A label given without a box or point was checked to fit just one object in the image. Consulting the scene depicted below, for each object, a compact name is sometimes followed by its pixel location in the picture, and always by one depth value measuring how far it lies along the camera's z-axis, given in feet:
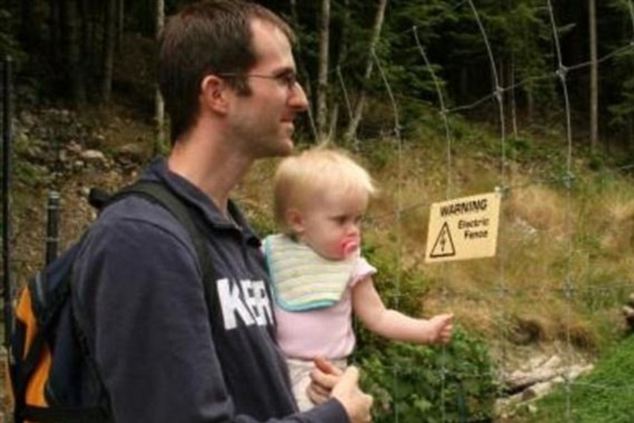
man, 4.43
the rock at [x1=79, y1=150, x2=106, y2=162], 44.41
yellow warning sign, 10.43
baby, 7.27
